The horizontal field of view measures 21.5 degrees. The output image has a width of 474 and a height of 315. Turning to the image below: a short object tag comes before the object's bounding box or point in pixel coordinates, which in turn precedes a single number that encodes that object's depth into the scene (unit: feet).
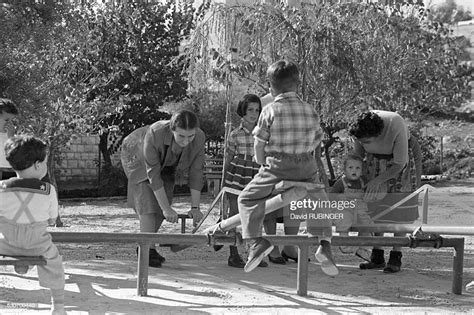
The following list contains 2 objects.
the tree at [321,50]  49.42
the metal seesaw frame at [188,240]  30.73
